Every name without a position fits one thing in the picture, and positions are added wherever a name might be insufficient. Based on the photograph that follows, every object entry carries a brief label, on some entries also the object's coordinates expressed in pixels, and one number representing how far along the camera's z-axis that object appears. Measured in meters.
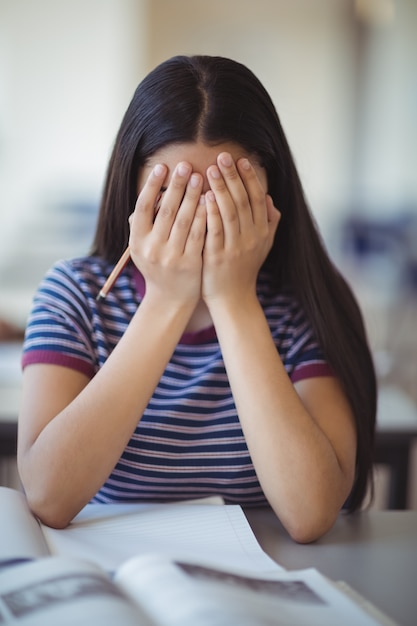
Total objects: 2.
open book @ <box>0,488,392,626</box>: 1.14
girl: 1.44
